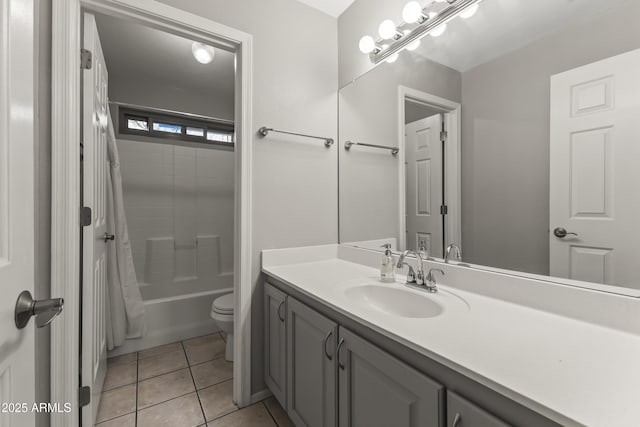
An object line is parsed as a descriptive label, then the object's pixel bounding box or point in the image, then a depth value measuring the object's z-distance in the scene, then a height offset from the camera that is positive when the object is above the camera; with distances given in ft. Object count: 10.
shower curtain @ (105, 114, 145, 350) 5.83 -1.51
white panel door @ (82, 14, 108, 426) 4.09 -0.03
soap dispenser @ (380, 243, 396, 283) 4.39 -0.93
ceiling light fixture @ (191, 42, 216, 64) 6.00 +3.52
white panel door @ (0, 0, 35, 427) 1.65 +0.06
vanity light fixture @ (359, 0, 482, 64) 3.86 +2.95
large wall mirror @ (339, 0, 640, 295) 2.66 +0.90
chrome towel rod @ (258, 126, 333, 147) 5.09 +1.54
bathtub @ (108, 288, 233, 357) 7.09 -3.01
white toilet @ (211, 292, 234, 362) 6.35 -2.47
